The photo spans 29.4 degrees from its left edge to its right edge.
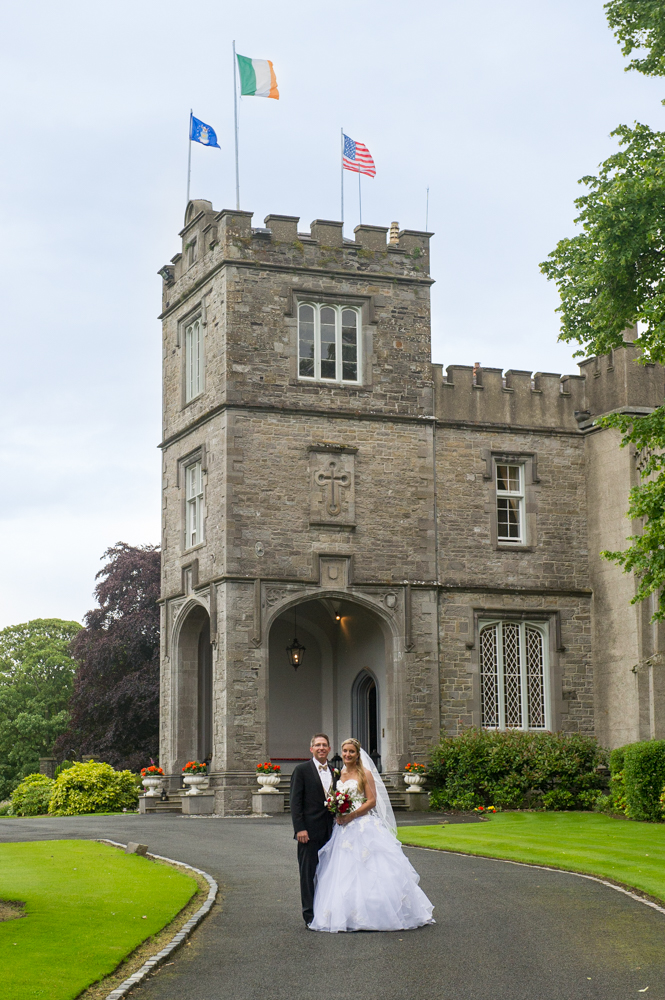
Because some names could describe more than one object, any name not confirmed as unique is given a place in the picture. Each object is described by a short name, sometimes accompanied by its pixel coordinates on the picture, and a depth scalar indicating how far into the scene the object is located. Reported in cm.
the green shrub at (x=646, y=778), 2148
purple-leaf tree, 3812
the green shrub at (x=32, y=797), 3008
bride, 1025
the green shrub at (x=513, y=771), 2500
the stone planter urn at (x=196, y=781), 2555
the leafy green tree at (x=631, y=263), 1800
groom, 1066
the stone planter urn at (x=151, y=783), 2736
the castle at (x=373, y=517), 2609
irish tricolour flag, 2839
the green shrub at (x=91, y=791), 2845
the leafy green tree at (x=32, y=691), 5628
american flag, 2927
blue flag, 2878
